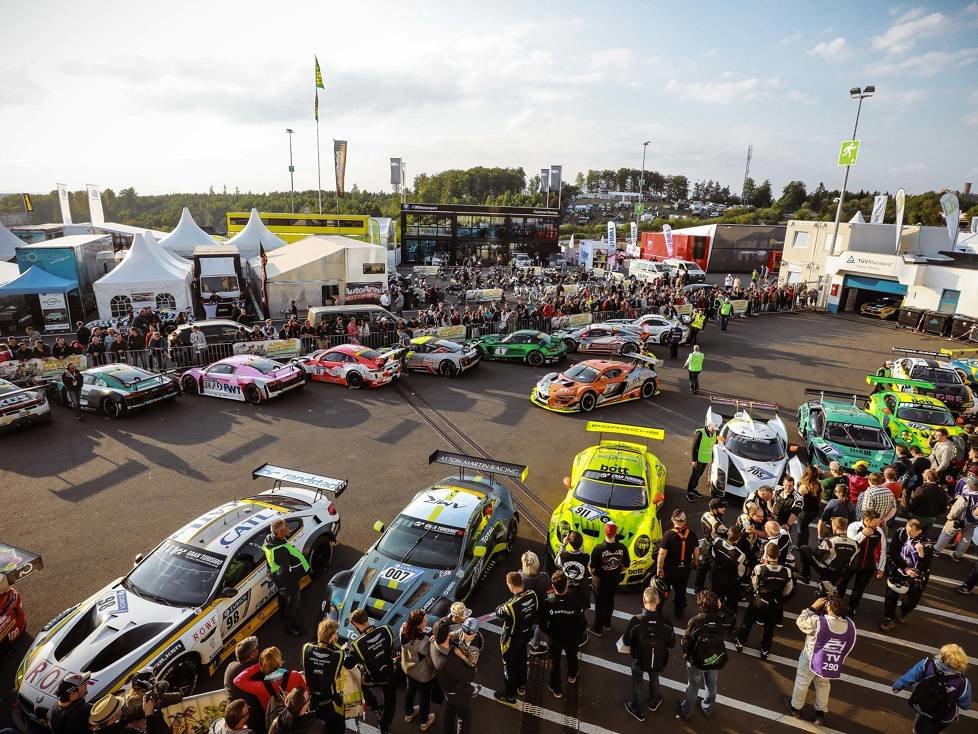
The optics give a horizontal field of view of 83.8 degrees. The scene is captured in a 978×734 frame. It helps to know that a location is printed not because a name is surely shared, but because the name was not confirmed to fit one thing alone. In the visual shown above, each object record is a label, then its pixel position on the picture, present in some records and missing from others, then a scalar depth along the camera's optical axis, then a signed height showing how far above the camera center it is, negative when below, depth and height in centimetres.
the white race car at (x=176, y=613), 539 -433
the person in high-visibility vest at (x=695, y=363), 1530 -381
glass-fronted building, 5167 -160
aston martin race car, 640 -430
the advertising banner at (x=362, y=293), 2709 -390
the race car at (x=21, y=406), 1273 -472
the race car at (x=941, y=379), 1437 -392
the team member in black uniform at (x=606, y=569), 634 -396
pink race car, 1510 -465
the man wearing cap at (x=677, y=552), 675 -396
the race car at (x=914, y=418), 1164 -409
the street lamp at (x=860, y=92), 3094 +751
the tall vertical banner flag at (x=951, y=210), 3152 +119
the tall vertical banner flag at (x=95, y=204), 5673 -8
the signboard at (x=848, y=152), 3170 +427
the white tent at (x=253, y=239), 3338 -184
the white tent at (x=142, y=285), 2230 -322
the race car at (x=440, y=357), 1781 -453
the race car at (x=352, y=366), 1658 -462
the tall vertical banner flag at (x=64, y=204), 5722 -18
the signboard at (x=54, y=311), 2292 -449
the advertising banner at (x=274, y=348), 1848 -464
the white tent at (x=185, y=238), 3525 -207
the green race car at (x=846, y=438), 1046 -407
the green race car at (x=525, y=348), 1922 -449
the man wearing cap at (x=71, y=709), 497 -450
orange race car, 1472 -444
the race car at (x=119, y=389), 1392 -463
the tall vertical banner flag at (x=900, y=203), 3009 +140
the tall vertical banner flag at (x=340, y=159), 4778 +444
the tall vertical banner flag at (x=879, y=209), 3484 +122
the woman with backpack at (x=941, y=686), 459 -376
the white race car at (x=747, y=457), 969 -411
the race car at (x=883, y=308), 2933 -421
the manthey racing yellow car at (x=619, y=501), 766 -416
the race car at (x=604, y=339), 2022 -432
